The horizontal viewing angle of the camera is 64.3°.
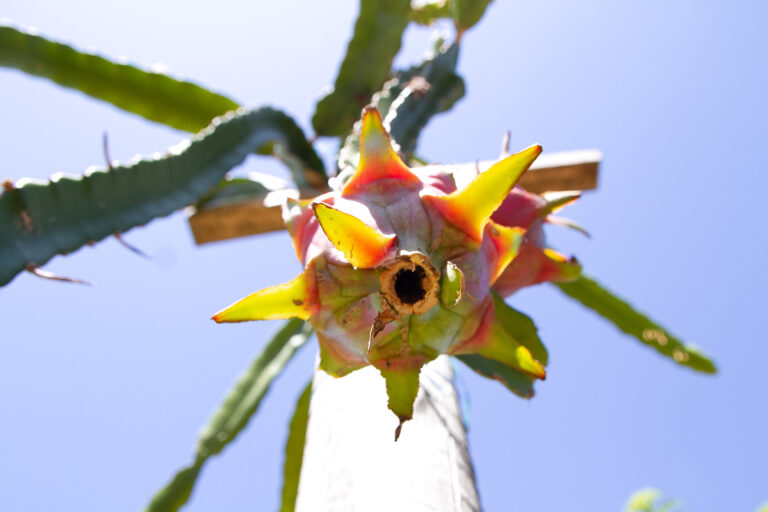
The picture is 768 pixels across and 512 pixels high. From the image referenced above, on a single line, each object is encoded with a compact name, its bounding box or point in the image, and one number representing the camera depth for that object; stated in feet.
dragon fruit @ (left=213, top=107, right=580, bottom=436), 1.98
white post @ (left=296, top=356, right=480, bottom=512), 2.34
